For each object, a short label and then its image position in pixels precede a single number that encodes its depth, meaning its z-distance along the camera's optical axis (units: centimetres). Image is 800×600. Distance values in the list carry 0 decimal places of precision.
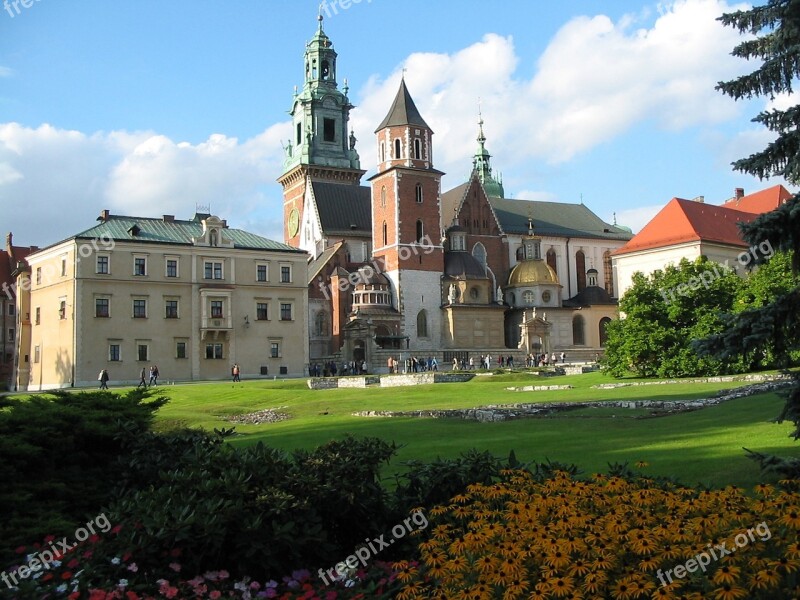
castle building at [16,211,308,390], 5200
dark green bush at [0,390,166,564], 949
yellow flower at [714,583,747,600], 567
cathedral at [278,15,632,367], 7169
